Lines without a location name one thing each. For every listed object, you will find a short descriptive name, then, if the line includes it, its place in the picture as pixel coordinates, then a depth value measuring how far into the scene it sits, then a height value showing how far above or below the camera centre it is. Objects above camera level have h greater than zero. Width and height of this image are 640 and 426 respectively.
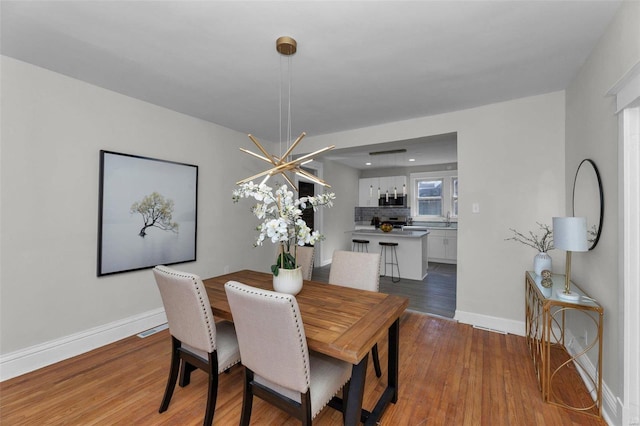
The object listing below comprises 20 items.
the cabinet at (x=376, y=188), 7.17 +0.76
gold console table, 1.80 -1.07
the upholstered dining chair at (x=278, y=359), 1.22 -0.68
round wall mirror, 1.93 +0.16
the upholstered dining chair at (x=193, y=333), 1.54 -0.71
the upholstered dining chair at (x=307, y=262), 2.69 -0.46
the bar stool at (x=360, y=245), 5.57 -0.62
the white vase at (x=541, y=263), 2.40 -0.39
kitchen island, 5.08 -0.63
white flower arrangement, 1.71 -0.03
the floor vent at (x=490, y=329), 2.95 -1.22
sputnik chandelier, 1.87 +0.42
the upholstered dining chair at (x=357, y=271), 2.29 -0.48
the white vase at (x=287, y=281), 1.87 -0.45
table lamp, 1.75 -0.10
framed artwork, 2.72 +0.01
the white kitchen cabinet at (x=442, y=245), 6.44 -0.67
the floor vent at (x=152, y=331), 2.90 -1.27
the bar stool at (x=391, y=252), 5.28 -0.69
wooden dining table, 1.31 -0.58
